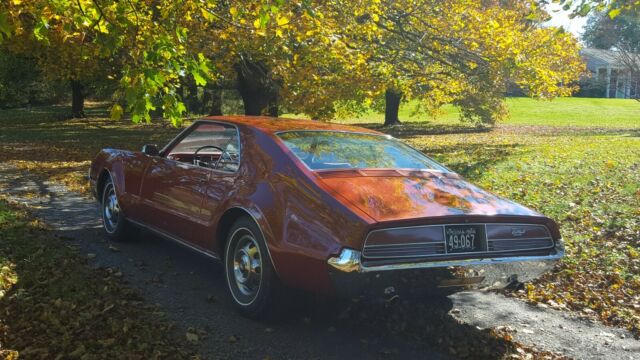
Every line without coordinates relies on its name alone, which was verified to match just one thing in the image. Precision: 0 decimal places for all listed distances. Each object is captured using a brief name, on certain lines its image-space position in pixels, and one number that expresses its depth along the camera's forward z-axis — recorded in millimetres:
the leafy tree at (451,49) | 14852
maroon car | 3900
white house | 60778
